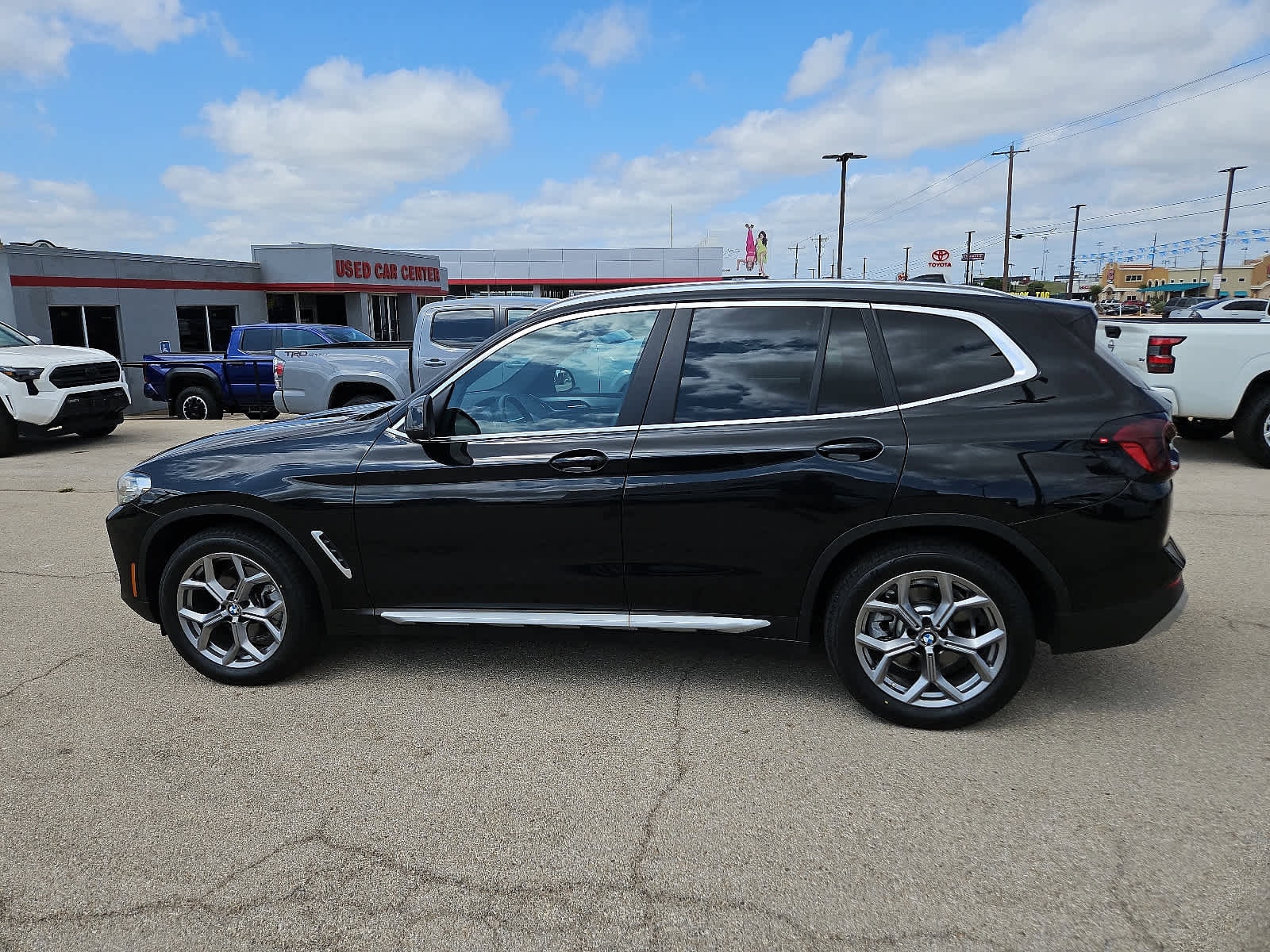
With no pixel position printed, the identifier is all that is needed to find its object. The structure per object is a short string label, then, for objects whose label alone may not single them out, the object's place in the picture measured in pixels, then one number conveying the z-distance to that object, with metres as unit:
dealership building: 24.03
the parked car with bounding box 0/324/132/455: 11.61
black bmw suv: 3.56
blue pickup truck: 16.80
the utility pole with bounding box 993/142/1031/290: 54.59
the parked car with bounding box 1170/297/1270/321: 28.74
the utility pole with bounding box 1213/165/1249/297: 60.06
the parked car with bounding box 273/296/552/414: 11.48
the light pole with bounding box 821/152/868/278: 40.53
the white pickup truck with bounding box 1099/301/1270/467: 9.39
